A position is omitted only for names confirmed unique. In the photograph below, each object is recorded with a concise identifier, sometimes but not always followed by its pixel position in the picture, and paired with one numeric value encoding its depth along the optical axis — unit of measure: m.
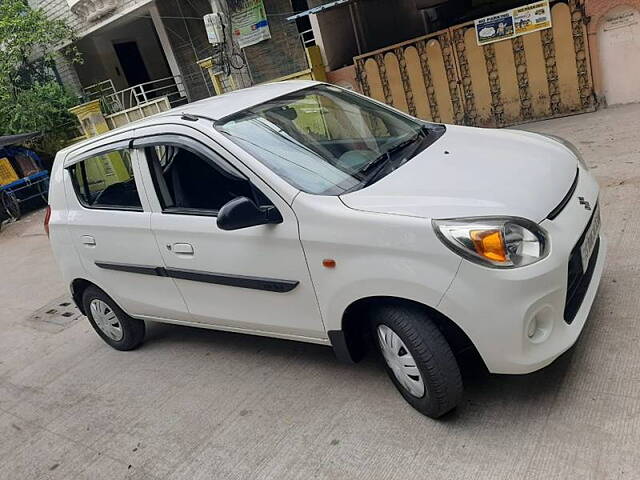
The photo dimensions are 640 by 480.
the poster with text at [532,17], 7.34
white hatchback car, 2.49
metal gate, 7.43
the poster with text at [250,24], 11.53
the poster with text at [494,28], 7.62
